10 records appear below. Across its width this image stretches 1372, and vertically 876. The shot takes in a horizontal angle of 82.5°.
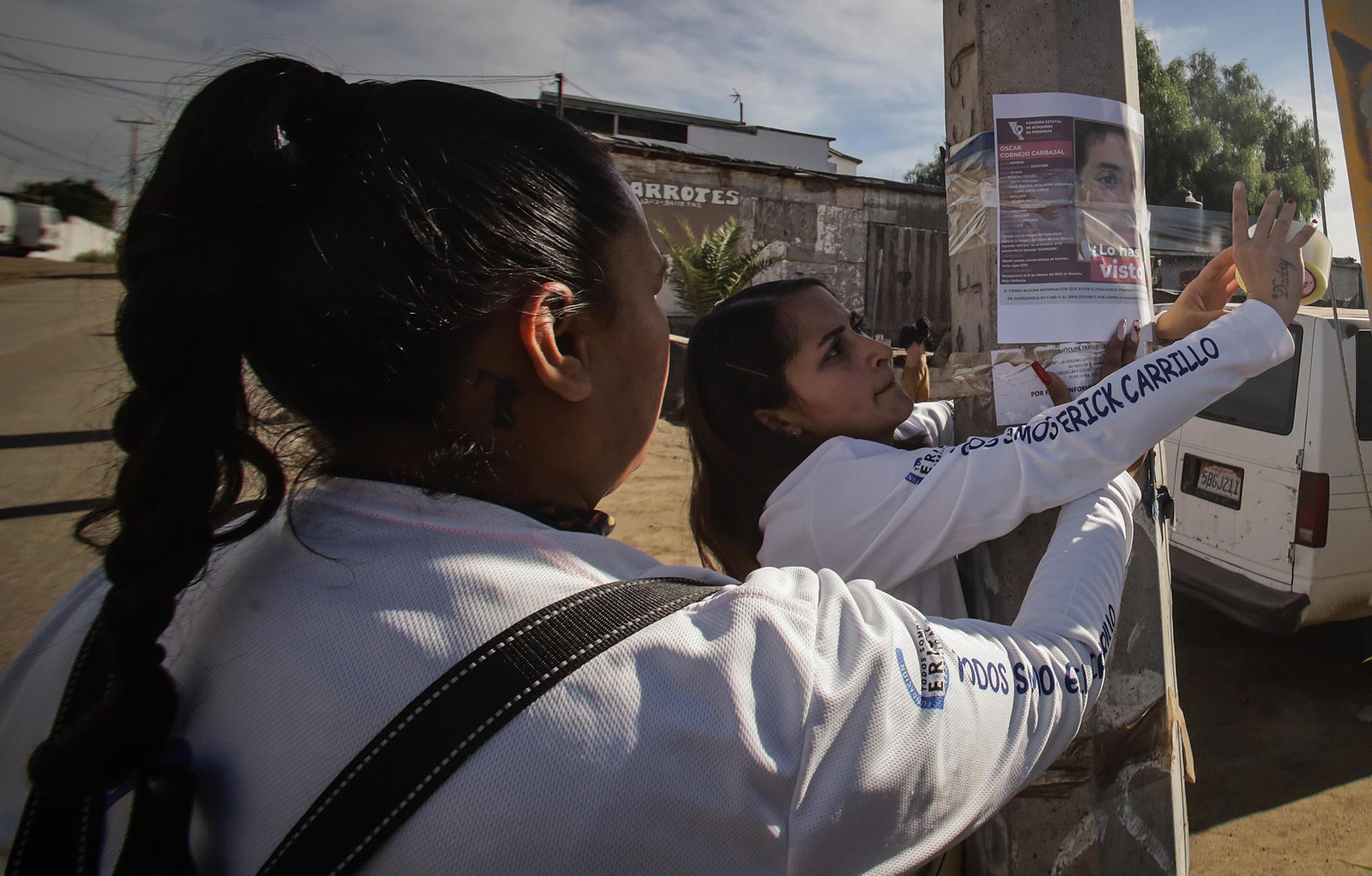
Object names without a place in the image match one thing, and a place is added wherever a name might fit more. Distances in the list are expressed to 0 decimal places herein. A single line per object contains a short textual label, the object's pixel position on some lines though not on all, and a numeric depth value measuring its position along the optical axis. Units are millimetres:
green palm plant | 13391
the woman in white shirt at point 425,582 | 615
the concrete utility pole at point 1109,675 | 1472
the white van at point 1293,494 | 3863
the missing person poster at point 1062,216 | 1492
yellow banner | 1626
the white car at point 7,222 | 23516
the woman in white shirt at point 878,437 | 1305
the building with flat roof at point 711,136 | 29656
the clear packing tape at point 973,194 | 1530
